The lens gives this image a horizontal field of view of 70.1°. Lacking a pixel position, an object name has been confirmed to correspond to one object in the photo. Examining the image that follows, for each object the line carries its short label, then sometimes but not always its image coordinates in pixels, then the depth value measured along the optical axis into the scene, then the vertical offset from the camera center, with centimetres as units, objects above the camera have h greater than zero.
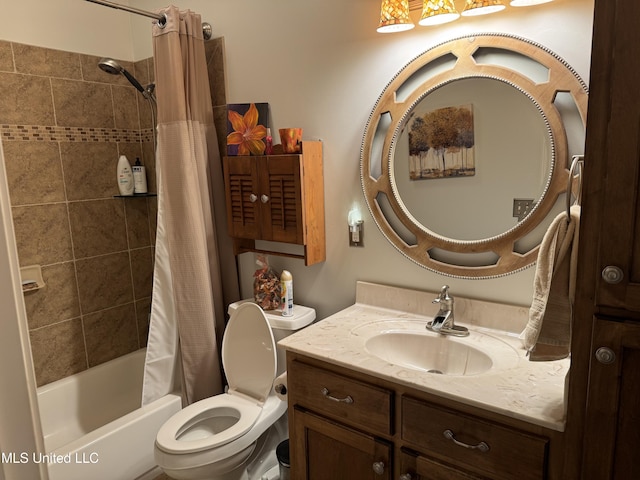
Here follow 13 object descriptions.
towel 106 -31
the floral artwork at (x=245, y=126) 210 +21
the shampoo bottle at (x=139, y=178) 272 -3
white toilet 175 -103
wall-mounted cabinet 194 -12
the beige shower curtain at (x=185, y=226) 214 -26
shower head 232 +54
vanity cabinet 116 -76
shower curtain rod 201 +73
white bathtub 196 -123
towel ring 106 -8
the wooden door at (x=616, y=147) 88 +3
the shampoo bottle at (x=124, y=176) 266 -1
